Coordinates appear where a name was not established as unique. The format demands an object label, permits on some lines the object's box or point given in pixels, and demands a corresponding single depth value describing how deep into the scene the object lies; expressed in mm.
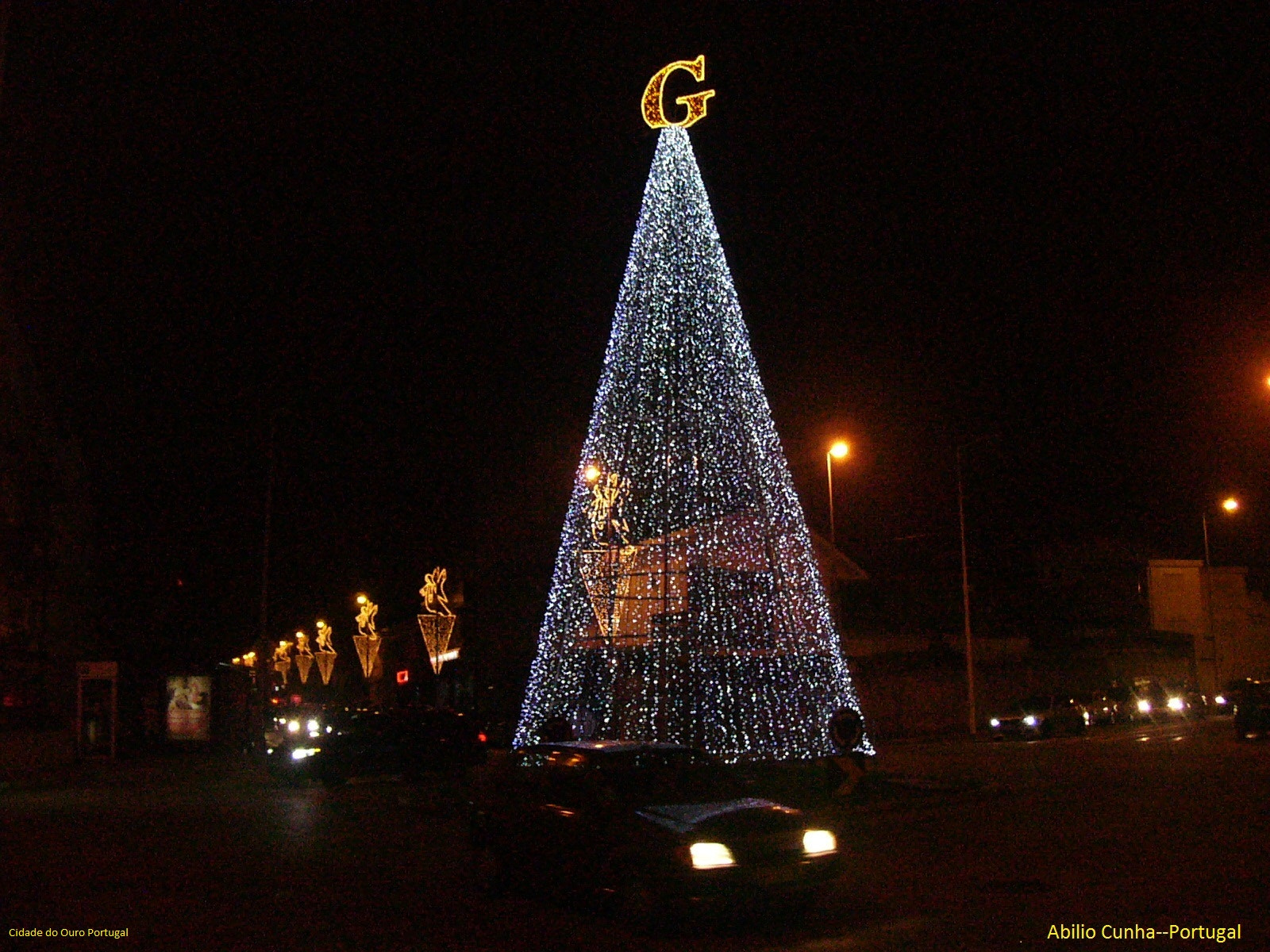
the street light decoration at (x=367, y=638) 56156
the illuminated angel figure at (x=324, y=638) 65062
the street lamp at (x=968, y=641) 39812
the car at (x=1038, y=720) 42031
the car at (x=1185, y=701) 49750
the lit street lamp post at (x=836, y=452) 34281
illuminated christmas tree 23062
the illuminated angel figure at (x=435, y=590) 44500
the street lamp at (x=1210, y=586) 54406
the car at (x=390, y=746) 27609
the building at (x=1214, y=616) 59906
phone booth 35719
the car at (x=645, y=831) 10734
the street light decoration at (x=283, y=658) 81006
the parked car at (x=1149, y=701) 48031
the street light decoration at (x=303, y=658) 78062
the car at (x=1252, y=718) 34750
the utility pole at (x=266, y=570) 36344
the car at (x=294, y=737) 28609
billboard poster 42750
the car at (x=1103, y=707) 45625
